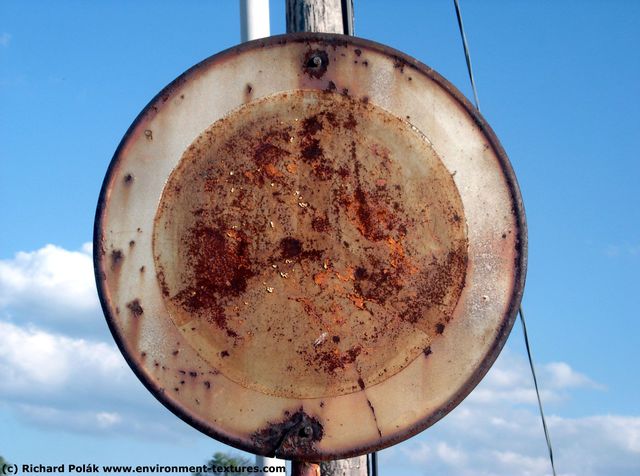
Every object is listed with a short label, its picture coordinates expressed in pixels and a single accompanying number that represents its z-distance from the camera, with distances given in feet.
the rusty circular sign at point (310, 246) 7.73
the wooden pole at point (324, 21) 12.01
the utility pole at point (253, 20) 17.80
